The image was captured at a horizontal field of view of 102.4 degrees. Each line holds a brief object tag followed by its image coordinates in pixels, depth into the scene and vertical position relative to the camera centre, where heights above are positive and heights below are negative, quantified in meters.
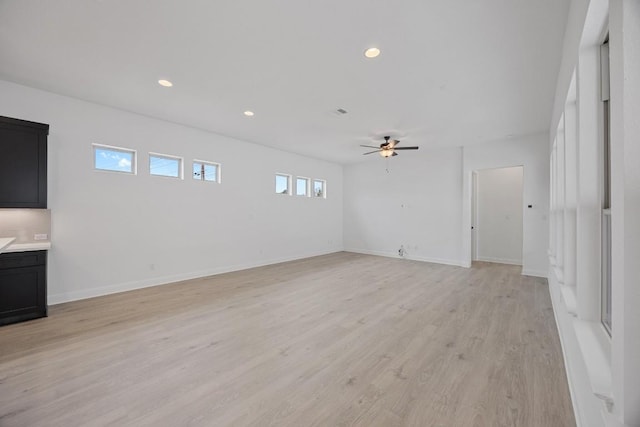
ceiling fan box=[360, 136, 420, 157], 5.35 +1.40
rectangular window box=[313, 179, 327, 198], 8.22 +0.85
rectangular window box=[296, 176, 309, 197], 7.68 +0.84
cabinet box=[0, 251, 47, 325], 3.05 -0.90
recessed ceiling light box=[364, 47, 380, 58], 2.62 +1.68
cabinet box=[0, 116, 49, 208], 3.15 +0.63
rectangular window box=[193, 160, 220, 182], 5.37 +0.92
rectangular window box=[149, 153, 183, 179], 4.77 +0.92
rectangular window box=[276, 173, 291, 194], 7.09 +0.85
